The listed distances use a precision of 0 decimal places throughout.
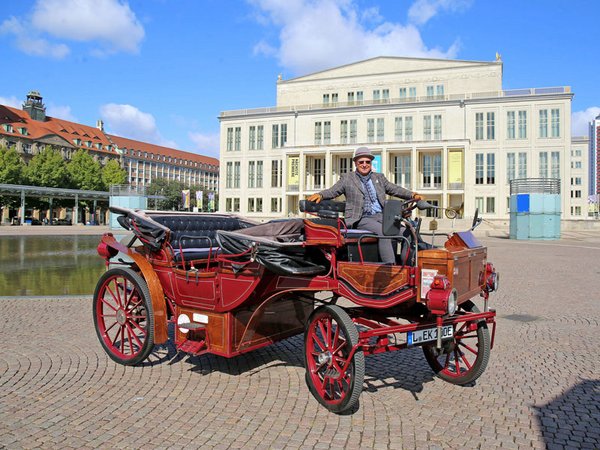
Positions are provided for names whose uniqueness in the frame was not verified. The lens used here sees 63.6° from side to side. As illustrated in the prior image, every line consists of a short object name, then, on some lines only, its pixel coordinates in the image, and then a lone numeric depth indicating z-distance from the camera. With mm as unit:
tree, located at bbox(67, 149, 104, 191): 74625
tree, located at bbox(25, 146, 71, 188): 68562
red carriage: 3791
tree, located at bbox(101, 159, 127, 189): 80469
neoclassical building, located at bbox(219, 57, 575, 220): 59031
